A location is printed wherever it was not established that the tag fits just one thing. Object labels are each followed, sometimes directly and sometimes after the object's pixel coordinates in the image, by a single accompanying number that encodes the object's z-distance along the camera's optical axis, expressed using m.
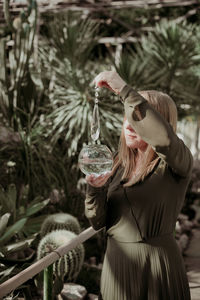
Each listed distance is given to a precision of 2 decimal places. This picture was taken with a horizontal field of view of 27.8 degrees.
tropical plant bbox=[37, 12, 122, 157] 3.57
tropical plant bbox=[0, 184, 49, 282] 2.13
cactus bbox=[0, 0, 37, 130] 3.49
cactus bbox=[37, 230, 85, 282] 2.23
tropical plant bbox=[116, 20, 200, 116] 4.45
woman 1.12
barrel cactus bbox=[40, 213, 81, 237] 2.63
